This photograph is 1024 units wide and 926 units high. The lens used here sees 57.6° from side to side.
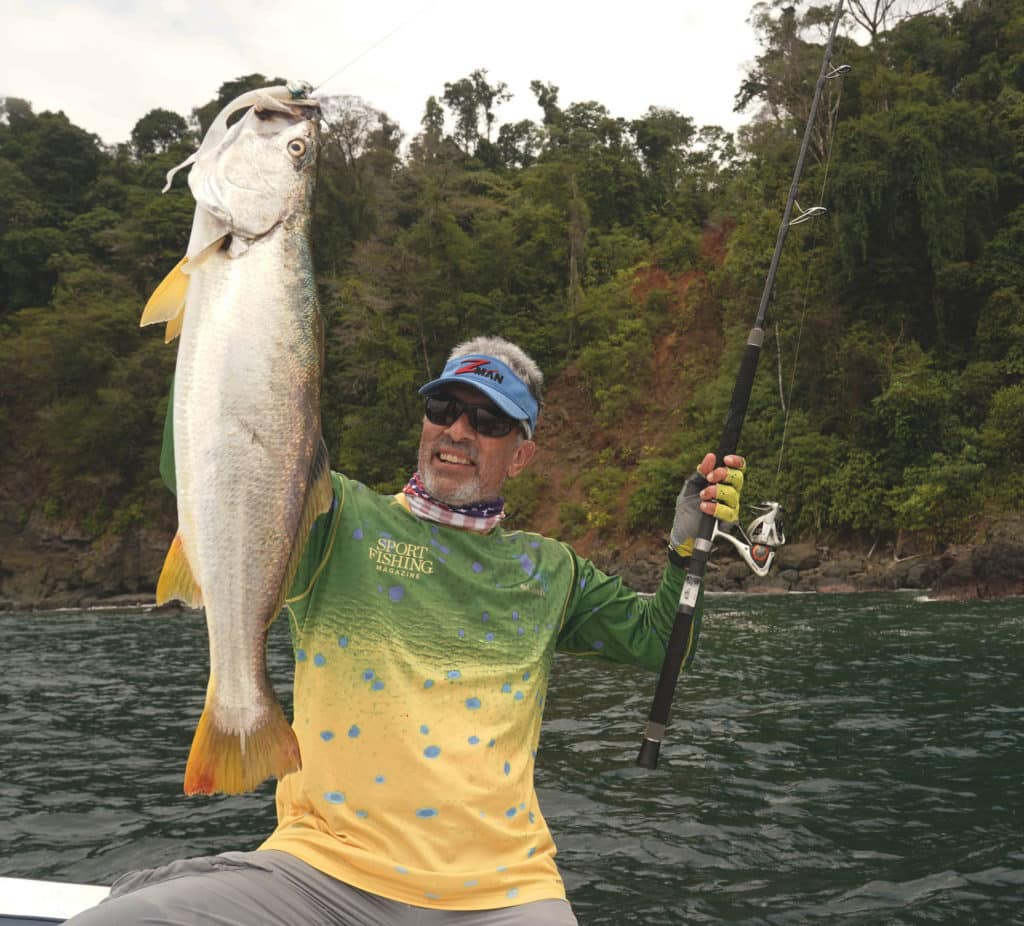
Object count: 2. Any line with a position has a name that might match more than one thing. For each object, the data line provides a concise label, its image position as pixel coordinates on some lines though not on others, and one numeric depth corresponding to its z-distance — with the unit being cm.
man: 247
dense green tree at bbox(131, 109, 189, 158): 6800
